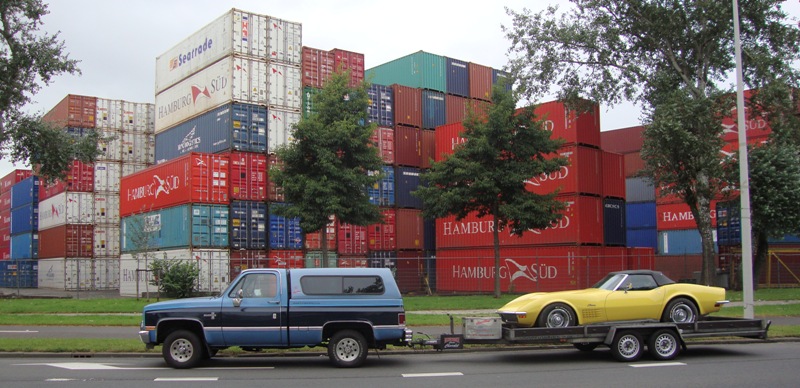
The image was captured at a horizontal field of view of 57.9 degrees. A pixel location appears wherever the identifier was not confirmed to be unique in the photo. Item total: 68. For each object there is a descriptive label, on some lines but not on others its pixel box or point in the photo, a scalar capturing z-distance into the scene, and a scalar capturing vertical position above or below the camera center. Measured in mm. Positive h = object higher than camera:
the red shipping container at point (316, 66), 38216 +9669
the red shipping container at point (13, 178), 63750 +6634
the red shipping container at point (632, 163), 55125 +6303
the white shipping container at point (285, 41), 36875 +10646
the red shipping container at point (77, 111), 45906 +8924
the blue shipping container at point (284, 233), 35969 +765
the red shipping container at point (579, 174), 34219 +3431
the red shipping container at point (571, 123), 34781 +5930
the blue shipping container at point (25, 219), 55578 +2519
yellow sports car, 13312 -1083
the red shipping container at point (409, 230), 40062 +956
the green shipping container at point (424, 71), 42812 +10477
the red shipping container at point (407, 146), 40688 +5724
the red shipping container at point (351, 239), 37656 +450
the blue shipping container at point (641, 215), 52188 +2176
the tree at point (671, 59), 30391 +8624
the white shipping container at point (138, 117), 48159 +8892
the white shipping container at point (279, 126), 36531 +6204
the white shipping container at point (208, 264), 33156 -696
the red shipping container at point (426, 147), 41594 +5759
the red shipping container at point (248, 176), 35250 +3583
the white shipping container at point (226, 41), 35969 +10730
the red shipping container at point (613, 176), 35812 +3472
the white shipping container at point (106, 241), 48344 +604
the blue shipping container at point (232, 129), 35656 +6014
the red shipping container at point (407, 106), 40812 +8056
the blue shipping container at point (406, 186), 40250 +3423
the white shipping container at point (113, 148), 47406 +6685
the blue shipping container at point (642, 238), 50969 +495
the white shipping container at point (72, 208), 47125 +2783
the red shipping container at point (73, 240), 47375 +675
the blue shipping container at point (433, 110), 42438 +8101
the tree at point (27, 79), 27062 +6478
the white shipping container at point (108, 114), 47250 +8918
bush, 29891 -1157
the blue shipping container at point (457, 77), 43906 +10380
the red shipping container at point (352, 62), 39406 +10166
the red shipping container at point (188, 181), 34281 +3323
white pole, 16469 +1039
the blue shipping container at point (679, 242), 47906 +156
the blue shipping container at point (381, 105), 39594 +7852
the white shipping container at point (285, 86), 36875 +8350
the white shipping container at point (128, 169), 48281 +5383
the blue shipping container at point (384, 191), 38906 +3041
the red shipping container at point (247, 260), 34312 -546
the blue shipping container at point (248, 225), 34969 +1154
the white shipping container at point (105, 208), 48062 +2792
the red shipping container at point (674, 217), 48000 +1868
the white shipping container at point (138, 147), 48062 +6854
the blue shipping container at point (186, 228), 34031 +1009
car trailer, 12805 -1610
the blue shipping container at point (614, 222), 35375 +1145
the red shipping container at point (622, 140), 60844 +9007
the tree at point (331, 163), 29672 +3608
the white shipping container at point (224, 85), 35750 +8350
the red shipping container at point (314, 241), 36594 +353
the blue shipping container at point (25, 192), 56688 +4750
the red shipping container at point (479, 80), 45250 +10443
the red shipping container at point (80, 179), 47312 +4678
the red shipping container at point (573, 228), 33750 +820
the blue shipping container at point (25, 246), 55938 +370
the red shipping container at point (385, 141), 39500 +5820
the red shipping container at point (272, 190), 36250 +2901
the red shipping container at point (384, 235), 38750 +667
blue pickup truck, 12445 -1184
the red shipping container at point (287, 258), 35406 -489
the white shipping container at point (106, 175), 48062 +4977
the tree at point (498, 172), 29844 +3125
